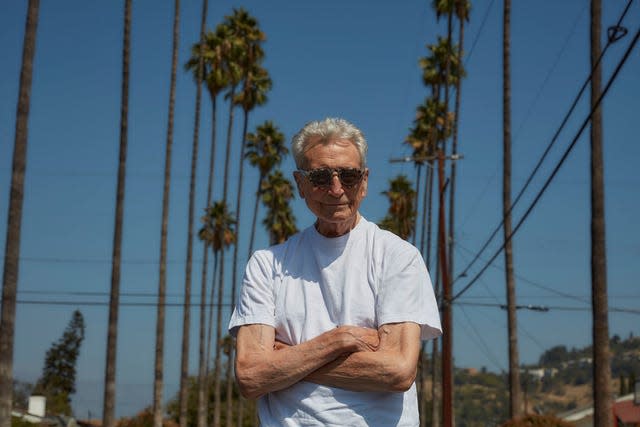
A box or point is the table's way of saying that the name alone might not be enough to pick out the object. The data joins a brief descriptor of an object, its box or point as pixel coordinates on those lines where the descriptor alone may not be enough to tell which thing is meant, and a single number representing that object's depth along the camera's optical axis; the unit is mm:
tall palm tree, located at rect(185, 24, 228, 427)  46344
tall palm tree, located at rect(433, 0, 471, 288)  47656
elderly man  3287
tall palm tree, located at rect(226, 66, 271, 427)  50562
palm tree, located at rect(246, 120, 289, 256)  54281
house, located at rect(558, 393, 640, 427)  51678
